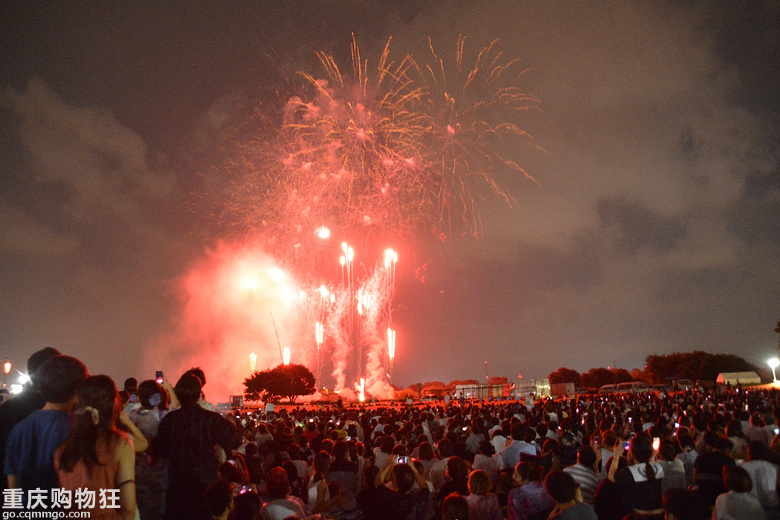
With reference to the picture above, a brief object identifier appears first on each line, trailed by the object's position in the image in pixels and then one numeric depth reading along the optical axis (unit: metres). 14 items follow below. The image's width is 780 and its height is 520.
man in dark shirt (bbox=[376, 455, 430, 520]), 6.19
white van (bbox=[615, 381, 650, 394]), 75.65
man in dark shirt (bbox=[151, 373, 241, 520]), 5.01
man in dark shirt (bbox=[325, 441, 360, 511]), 7.74
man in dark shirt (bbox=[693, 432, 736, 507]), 6.26
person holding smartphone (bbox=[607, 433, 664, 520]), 5.78
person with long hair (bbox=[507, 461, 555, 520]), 5.92
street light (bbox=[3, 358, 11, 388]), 29.21
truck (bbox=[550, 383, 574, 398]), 64.69
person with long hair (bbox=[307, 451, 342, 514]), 6.82
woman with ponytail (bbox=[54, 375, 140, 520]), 3.79
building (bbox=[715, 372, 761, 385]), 65.19
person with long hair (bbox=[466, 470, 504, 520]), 5.86
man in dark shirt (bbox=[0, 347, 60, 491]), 4.57
